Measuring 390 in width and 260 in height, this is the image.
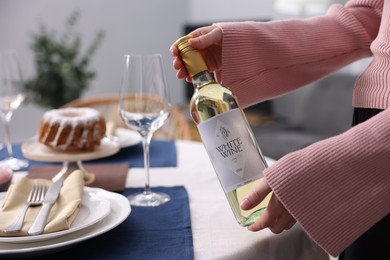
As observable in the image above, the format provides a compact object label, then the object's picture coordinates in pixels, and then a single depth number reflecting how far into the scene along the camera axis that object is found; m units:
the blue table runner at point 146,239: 0.69
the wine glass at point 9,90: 1.23
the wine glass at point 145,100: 0.90
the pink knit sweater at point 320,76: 0.67
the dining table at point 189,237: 0.70
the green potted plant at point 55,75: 3.21
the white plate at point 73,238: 0.65
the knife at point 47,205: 0.68
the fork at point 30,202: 0.68
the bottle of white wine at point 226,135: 0.69
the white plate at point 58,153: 1.10
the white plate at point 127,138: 1.31
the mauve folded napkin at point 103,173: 1.00
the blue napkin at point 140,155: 1.21
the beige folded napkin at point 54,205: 0.69
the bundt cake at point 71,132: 1.16
